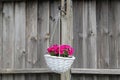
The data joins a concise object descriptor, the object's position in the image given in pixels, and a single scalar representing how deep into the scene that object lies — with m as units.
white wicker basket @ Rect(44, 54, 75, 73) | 2.35
